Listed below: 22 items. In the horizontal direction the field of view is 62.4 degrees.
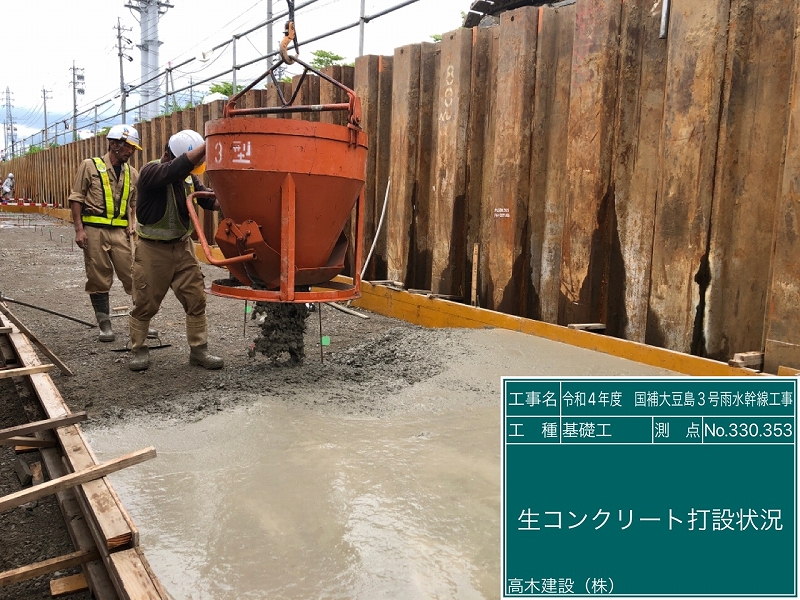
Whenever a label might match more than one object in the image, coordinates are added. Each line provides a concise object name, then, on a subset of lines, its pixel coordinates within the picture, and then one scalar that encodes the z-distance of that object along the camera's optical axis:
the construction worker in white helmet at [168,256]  4.88
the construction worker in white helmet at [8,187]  31.81
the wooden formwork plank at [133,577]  1.99
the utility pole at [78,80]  61.80
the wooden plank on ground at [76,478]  2.39
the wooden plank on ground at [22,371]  3.86
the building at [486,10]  9.80
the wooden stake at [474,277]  6.17
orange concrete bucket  3.80
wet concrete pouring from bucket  4.58
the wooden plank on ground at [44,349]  4.78
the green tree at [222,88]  23.55
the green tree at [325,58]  25.59
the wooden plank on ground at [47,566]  2.32
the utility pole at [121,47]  42.09
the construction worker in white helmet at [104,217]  6.15
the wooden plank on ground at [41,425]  3.21
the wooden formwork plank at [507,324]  4.05
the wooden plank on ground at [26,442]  3.28
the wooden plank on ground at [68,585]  2.43
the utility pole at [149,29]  34.41
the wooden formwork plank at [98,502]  2.28
